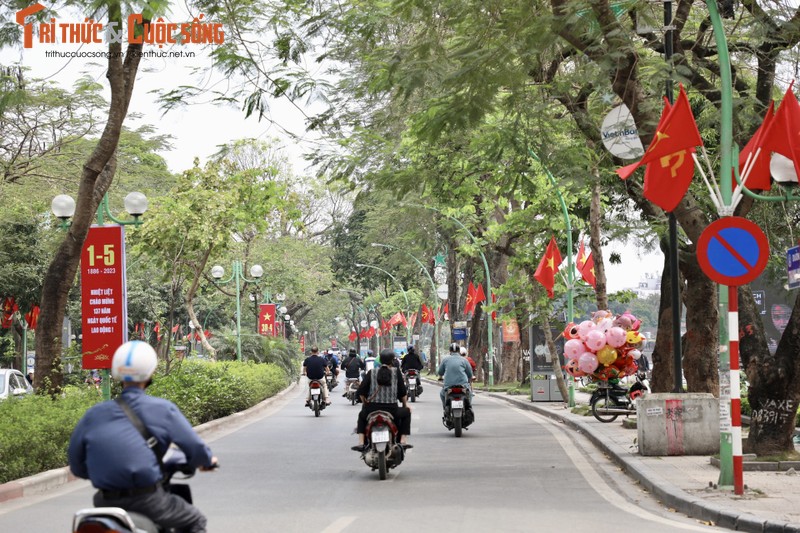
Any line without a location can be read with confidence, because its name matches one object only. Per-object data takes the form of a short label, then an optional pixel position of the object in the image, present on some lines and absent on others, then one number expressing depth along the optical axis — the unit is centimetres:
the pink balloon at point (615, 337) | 2216
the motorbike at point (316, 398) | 2908
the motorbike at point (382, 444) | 1422
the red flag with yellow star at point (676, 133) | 1251
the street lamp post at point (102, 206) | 1836
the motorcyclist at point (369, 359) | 3644
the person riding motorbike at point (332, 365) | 4145
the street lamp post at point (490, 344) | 4709
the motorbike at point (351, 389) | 3531
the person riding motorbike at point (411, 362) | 3202
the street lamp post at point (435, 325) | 5798
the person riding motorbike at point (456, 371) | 2144
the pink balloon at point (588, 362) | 2259
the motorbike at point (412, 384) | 3481
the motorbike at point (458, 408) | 2156
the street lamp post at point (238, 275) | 3876
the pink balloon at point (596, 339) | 2231
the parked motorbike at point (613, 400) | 2414
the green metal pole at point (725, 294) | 1182
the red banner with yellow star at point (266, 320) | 5112
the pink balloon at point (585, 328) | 2281
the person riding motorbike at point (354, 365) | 3441
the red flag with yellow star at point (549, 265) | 2931
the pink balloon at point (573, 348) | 2275
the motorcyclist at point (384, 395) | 1468
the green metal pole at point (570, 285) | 2828
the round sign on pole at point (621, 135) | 1514
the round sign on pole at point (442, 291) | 6172
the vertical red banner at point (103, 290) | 1855
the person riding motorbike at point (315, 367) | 2891
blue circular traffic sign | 1135
